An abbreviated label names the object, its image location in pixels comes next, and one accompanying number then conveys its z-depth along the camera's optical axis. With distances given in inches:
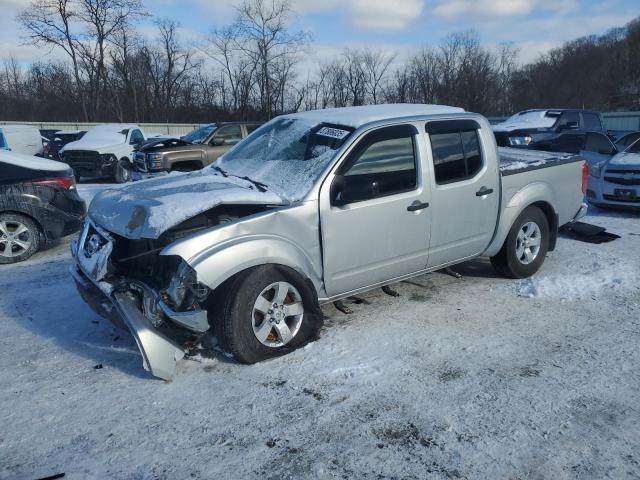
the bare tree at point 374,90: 1849.8
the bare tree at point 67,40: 1502.2
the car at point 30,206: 265.3
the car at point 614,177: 348.8
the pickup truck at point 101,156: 599.8
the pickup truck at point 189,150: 452.8
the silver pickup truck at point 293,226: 138.6
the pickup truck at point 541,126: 534.6
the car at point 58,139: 681.6
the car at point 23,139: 553.3
